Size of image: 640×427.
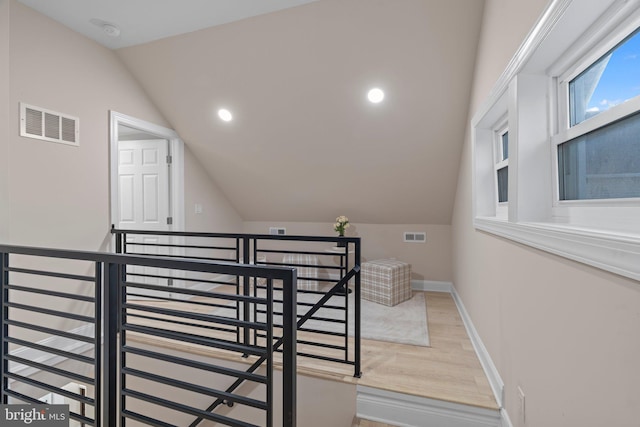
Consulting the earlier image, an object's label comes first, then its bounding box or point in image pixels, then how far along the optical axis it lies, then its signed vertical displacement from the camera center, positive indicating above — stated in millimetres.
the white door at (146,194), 3951 +286
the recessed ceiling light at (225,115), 3594 +1148
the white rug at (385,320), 2818 -1045
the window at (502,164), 2312 +380
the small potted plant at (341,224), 4238 -108
